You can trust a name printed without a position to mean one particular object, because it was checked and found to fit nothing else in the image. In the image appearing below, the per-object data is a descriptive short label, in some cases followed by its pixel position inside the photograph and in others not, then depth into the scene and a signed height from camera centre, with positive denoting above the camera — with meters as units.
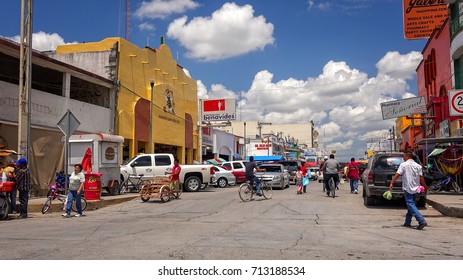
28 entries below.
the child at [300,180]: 20.09 -0.63
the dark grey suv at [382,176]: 13.52 -0.30
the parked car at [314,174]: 43.06 -0.69
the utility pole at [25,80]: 14.56 +3.07
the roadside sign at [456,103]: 15.73 +2.33
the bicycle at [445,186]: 16.94 -0.78
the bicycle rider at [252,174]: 16.25 -0.24
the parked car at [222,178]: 26.79 -0.63
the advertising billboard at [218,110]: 46.42 +6.33
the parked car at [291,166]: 30.39 +0.10
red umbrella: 16.55 +0.26
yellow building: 27.17 +5.74
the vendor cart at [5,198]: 12.11 -0.82
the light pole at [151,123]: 29.30 +3.07
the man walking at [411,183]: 9.48 -0.37
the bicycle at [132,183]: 20.05 -0.71
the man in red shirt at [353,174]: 20.38 -0.34
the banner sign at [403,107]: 24.97 +3.57
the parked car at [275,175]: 22.67 -0.41
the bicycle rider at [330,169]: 17.69 -0.08
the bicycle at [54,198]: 13.73 -0.98
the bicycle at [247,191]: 16.20 -0.89
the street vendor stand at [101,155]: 18.16 +0.60
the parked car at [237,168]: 30.25 -0.02
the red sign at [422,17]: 26.69 +9.43
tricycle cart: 16.31 -0.83
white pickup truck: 21.34 -0.04
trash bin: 15.50 -0.63
